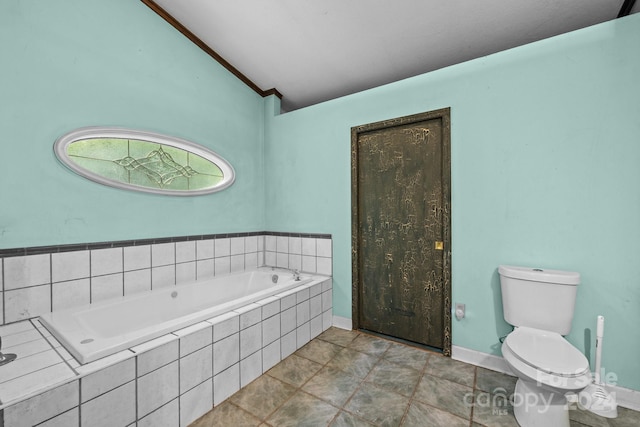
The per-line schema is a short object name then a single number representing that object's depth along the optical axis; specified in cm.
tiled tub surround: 93
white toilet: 118
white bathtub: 122
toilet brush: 142
